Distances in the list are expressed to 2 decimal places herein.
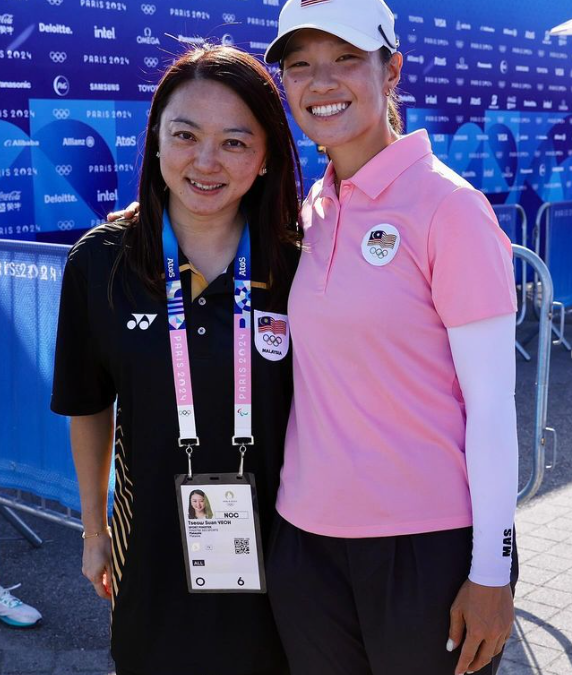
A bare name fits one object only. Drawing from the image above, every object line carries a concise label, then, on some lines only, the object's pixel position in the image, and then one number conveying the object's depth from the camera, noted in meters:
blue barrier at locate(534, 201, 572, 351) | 8.91
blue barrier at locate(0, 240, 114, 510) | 3.54
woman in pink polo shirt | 1.83
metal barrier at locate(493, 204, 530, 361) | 8.53
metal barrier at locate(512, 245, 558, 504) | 3.98
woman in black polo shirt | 2.08
